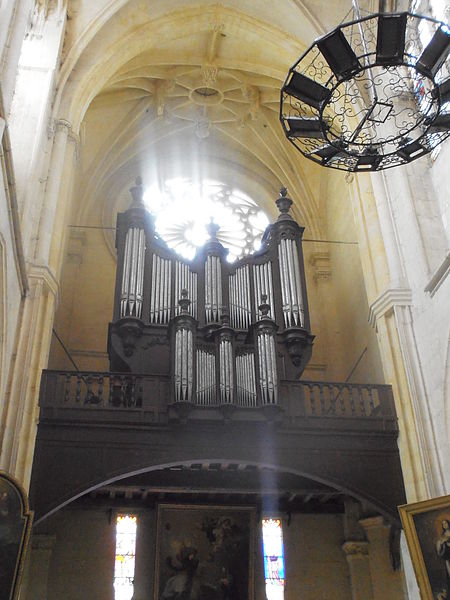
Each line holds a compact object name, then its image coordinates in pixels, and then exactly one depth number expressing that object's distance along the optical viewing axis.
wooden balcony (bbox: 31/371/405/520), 9.49
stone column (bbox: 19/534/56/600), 11.22
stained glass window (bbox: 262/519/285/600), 12.07
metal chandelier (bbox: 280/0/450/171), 6.48
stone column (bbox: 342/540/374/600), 11.97
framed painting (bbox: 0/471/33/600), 6.77
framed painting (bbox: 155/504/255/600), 11.66
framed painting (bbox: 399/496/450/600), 7.70
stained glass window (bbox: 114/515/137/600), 11.68
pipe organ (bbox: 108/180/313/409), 10.30
